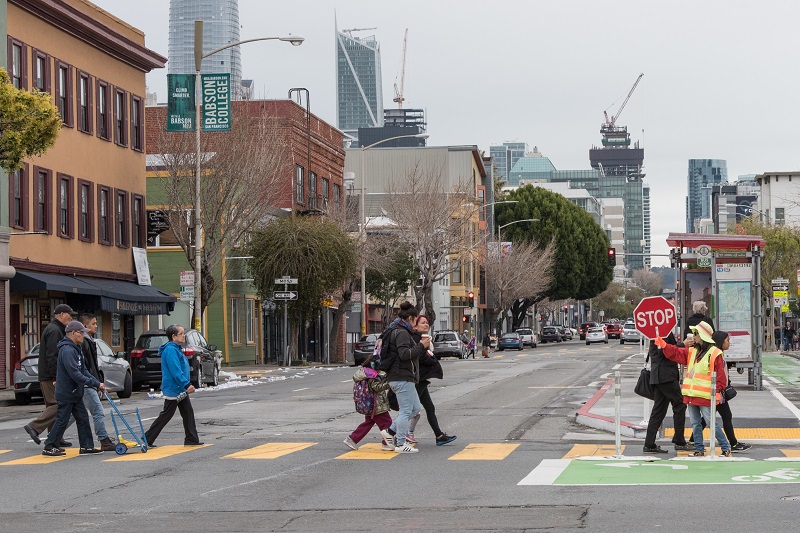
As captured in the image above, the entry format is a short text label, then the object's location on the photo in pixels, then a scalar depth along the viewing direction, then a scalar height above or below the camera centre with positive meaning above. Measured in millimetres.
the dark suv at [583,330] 118312 -3035
